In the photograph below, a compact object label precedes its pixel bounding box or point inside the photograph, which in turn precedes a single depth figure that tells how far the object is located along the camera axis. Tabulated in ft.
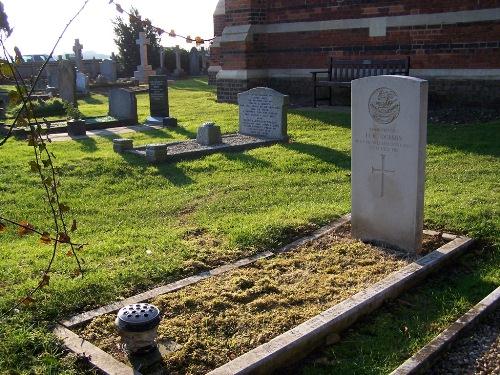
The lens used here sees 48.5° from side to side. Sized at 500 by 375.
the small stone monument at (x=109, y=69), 102.81
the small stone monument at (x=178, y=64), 118.02
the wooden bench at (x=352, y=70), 44.91
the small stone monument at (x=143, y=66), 102.41
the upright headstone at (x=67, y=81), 56.44
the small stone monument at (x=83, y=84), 77.36
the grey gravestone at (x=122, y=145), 32.63
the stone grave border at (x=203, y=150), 30.58
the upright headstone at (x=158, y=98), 47.50
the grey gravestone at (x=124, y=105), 47.62
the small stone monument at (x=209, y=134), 33.88
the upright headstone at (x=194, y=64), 123.85
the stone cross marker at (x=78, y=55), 102.99
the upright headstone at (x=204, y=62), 127.87
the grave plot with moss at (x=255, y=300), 11.66
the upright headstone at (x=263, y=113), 35.37
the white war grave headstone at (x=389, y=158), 15.80
